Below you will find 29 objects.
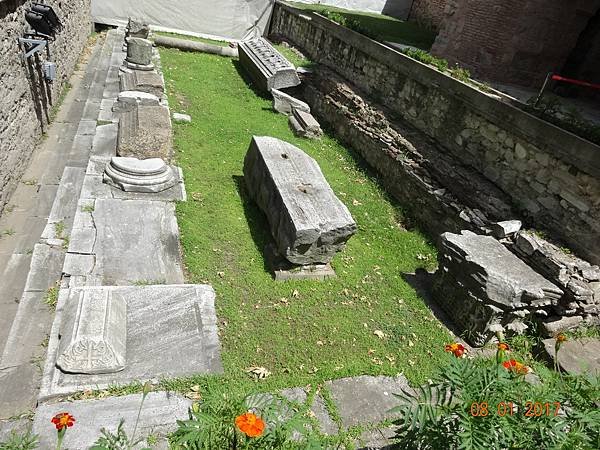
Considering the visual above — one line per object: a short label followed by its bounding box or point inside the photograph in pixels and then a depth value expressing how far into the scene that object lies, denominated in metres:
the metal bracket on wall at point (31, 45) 6.12
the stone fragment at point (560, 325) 4.64
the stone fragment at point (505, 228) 5.34
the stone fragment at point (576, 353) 4.27
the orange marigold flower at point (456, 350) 2.38
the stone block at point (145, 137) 6.15
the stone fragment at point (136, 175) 5.63
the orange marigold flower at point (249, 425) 1.84
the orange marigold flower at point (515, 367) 2.29
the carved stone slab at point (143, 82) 8.75
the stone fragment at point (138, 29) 12.35
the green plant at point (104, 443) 1.90
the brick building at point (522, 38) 8.45
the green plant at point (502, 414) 2.08
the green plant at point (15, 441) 2.25
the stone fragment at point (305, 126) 9.10
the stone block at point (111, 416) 2.86
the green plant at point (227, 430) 2.06
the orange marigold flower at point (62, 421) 1.83
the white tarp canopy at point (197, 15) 14.38
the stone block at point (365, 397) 3.53
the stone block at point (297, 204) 4.85
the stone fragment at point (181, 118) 8.39
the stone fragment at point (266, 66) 10.55
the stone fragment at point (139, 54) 9.85
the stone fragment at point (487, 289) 4.45
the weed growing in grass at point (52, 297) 4.01
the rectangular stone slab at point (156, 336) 3.30
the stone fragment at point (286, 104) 10.12
